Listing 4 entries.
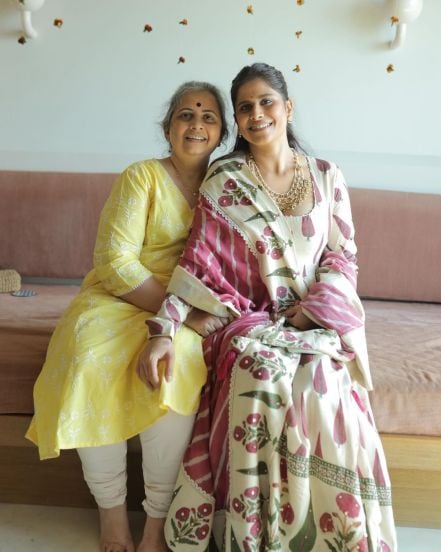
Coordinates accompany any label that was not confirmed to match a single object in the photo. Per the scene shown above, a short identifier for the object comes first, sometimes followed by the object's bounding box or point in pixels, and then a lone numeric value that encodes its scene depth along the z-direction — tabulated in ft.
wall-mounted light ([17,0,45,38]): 7.50
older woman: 4.41
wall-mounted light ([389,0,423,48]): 7.29
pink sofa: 4.81
